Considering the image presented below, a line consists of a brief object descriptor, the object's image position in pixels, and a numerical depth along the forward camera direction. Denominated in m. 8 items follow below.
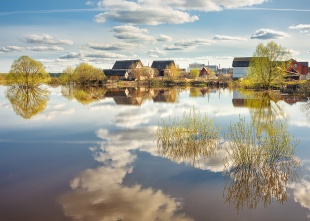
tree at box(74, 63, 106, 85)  87.38
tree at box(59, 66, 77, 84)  96.63
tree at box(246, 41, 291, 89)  54.62
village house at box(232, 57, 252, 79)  96.50
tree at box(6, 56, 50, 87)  70.75
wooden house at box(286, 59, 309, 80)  84.61
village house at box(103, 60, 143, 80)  99.56
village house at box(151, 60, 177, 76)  109.65
